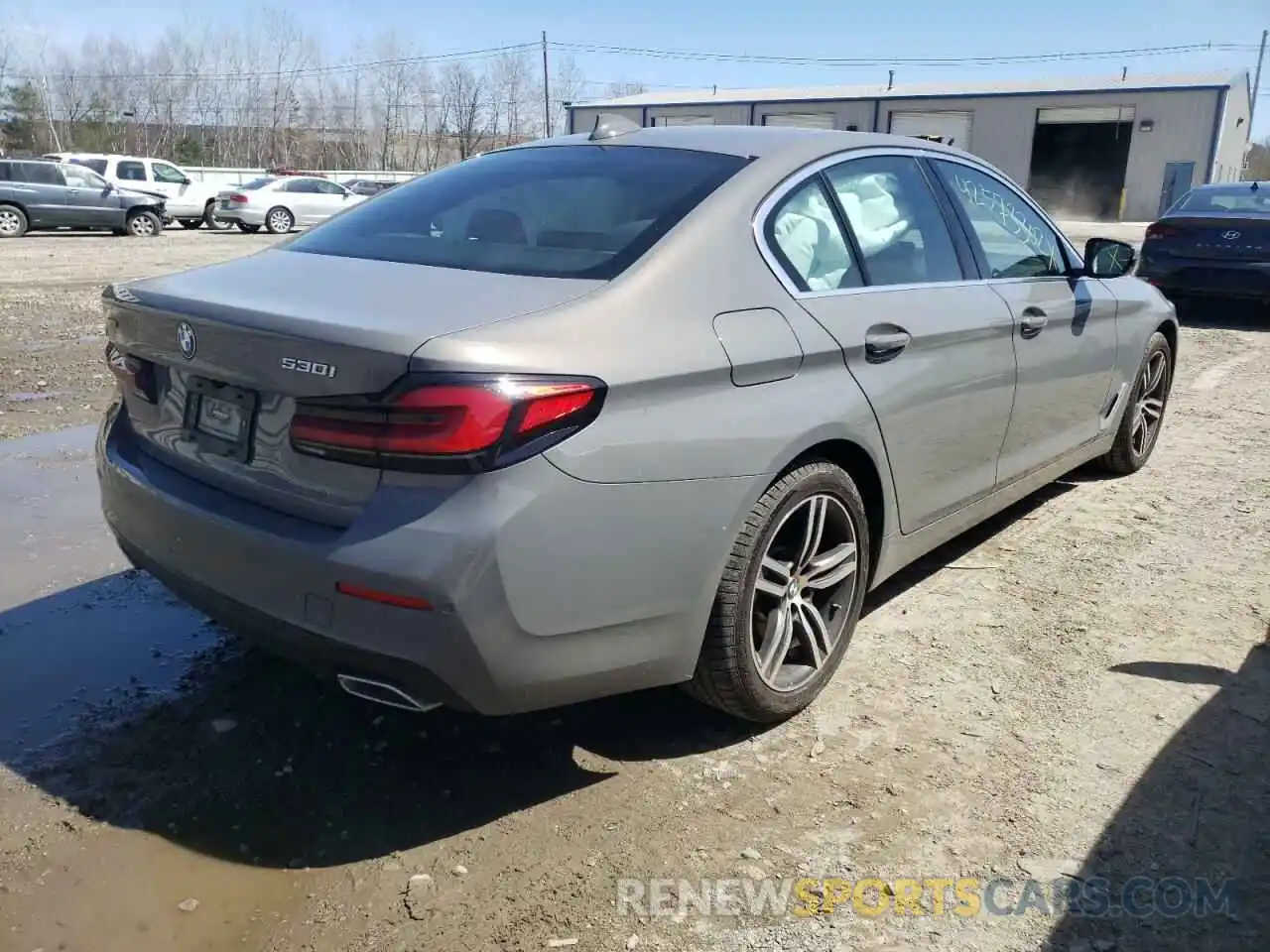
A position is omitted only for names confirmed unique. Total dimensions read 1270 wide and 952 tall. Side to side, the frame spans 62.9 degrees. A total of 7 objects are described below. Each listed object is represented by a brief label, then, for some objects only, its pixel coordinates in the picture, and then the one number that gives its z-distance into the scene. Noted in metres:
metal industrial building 40.25
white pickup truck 24.70
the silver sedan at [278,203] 24.16
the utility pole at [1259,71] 70.69
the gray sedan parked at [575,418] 2.18
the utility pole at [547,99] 60.12
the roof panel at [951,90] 40.75
